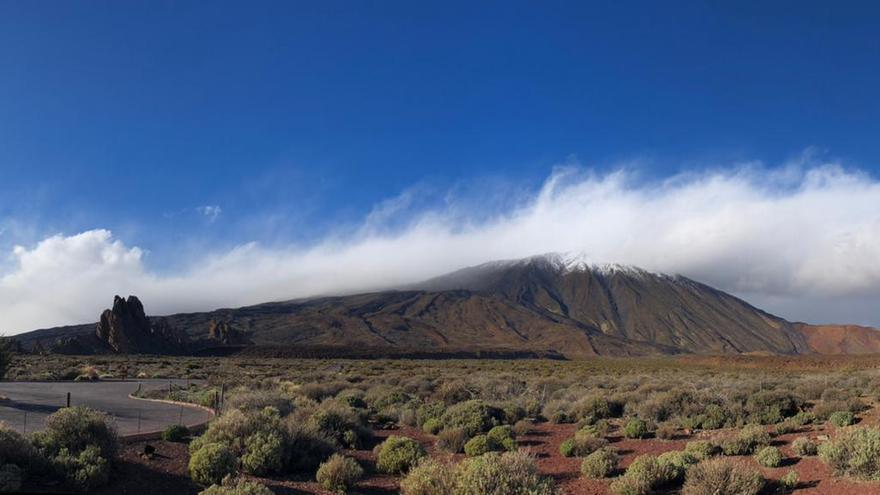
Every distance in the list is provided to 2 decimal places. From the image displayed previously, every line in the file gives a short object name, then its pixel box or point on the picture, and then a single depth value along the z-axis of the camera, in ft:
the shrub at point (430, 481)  28.73
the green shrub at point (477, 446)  47.44
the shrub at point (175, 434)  45.42
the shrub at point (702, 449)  41.55
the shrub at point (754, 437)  44.70
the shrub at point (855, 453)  33.22
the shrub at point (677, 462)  36.35
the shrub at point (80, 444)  31.63
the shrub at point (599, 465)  40.06
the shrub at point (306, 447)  40.98
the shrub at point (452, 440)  50.29
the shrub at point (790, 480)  33.60
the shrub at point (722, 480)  30.71
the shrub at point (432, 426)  57.72
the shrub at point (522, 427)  58.99
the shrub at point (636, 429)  54.85
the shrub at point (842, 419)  51.10
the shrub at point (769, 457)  39.09
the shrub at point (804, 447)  41.57
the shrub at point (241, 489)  26.66
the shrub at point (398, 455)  42.01
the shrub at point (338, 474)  36.37
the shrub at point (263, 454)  38.14
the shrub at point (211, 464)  34.83
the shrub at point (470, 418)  56.18
